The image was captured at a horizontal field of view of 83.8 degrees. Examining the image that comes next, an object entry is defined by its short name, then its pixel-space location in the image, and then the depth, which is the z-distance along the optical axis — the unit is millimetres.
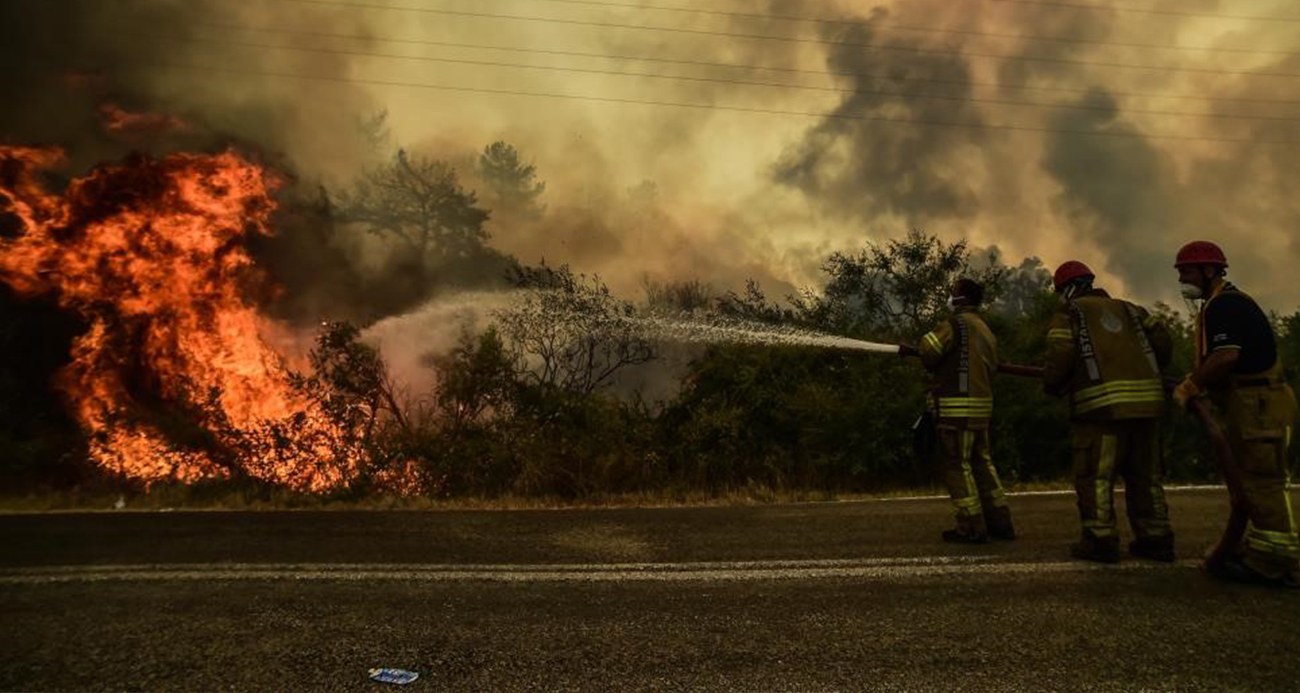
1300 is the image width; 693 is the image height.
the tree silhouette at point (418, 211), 21016
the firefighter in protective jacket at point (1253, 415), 4004
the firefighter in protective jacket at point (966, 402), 5336
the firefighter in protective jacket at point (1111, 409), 4531
